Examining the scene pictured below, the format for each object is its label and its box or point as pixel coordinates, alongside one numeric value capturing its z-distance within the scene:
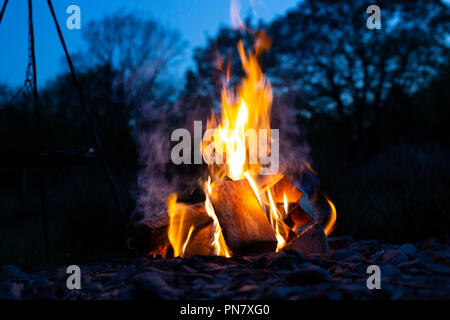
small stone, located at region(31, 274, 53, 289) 2.28
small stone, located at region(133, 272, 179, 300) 1.92
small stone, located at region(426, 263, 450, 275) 2.08
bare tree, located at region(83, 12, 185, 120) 12.04
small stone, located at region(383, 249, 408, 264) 2.32
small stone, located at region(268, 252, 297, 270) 2.22
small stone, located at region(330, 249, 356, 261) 2.43
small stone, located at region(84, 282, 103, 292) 2.16
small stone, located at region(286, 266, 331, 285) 1.94
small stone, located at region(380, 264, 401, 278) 2.07
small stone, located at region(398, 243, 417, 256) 2.49
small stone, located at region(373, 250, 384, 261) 2.47
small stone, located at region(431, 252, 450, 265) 2.28
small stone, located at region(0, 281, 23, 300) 2.07
